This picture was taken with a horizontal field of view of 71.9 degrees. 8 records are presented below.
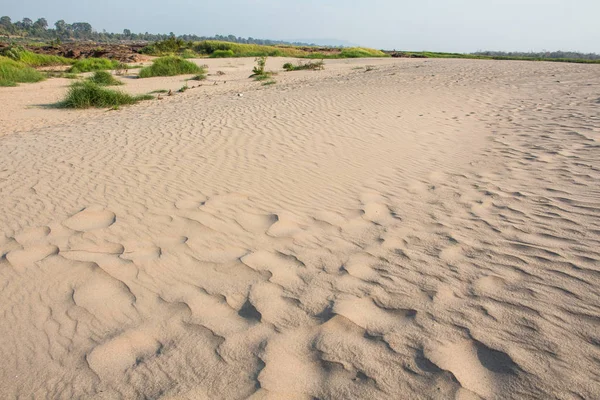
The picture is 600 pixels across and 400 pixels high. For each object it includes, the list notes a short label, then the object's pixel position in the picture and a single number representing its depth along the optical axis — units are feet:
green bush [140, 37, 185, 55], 109.40
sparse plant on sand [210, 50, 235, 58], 119.05
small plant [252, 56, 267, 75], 61.41
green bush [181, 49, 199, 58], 108.78
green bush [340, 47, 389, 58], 123.13
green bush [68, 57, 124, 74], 70.15
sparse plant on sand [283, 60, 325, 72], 71.10
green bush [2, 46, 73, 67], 72.74
